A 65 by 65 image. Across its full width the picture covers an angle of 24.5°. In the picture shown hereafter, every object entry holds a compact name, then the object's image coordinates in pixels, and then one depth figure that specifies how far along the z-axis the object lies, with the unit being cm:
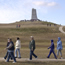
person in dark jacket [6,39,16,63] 1184
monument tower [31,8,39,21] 10108
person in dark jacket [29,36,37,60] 1237
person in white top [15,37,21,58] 1348
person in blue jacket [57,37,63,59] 1360
